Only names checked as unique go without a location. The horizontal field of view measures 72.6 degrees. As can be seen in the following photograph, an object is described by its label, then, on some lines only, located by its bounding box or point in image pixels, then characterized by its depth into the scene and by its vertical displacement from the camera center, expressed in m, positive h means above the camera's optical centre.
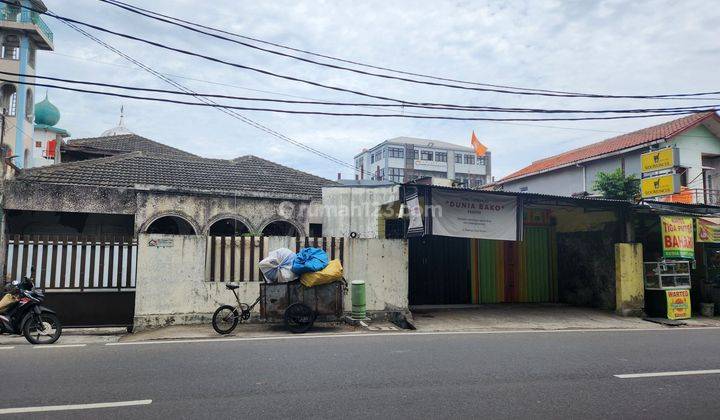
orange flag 26.66 +5.41
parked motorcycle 8.28 -1.27
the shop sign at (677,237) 13.48 +0.19
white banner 11.79 +0.71
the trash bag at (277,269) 9.88 -0.52
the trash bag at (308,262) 9.79 -0.38
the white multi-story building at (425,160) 65.00 +11.48
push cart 9.59 -1.25
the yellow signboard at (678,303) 13.06 -1.59
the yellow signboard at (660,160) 16.66 +2.97
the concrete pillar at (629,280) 13.35 -1.00
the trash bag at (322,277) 9.79 -0.67
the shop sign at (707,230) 14.24 +0.41
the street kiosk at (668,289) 13.14 -1.22
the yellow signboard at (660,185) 16.41 +2.04
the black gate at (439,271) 14.46 -0.82
